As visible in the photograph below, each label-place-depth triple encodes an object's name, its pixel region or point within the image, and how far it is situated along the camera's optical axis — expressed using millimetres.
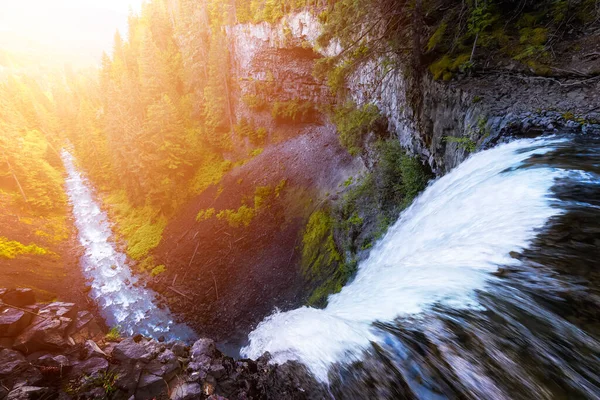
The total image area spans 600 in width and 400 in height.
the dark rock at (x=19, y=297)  9523
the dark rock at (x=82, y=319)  9741
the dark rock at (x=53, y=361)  7422
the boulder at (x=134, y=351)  8000
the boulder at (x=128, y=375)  7117
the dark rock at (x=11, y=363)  6902
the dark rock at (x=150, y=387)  7023
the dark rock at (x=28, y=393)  6258
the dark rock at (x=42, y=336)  8000
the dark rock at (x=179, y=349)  8773
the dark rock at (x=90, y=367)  7352
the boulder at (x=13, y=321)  8109
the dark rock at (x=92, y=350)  8141
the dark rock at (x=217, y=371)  7677
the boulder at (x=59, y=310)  9701
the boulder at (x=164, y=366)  7566
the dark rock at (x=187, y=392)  6996
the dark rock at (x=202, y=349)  8692
